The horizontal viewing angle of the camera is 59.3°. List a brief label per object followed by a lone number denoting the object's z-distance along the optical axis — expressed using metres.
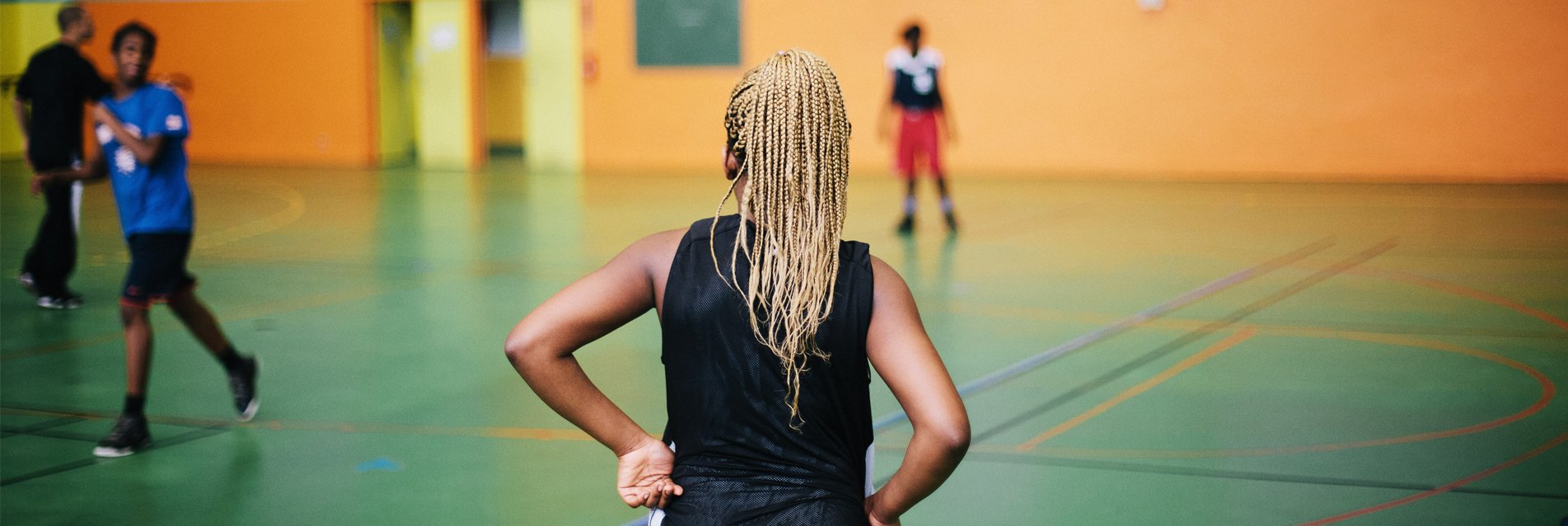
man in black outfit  7.17
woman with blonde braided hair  2.03
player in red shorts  10.88
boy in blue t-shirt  4.54
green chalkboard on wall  18.61
